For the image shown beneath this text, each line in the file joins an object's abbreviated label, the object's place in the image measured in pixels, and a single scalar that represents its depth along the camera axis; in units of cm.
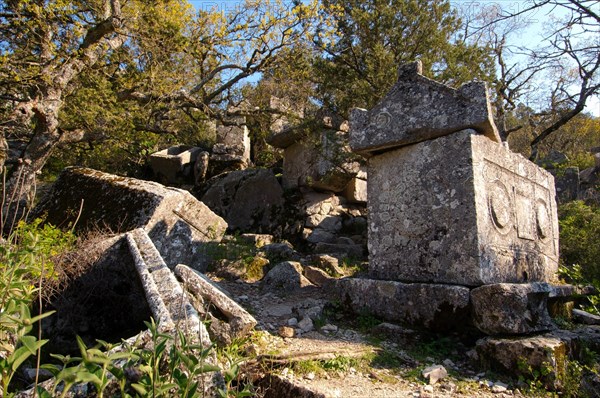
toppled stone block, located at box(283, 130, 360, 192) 815
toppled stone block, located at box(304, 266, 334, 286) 511
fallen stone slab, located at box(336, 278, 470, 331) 337
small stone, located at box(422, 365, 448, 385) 265
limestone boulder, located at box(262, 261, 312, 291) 487
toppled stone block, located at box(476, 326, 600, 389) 263
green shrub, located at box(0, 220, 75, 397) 118
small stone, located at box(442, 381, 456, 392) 253
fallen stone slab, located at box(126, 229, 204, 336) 204
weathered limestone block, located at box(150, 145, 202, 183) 1045
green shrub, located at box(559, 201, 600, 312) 504
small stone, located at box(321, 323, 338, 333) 354
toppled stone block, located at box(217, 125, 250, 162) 1116
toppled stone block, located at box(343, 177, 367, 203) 926
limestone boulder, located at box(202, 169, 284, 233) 864
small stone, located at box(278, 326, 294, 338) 325
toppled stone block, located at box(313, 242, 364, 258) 689
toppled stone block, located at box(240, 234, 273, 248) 653
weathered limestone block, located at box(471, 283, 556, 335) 306
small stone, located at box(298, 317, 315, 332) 351
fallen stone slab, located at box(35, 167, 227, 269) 492
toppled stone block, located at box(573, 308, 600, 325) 373
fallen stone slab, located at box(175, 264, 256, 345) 284
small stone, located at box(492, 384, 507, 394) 259
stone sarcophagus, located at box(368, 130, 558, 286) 360
